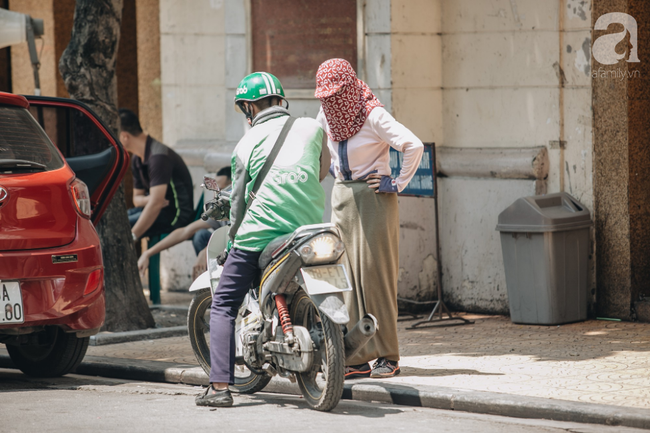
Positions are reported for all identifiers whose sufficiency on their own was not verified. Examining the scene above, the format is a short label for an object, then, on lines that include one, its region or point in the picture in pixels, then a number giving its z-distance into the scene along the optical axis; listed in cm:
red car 1244
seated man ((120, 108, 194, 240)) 1973
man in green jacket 1155
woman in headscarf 1285
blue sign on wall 1780
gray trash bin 1673
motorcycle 1100
